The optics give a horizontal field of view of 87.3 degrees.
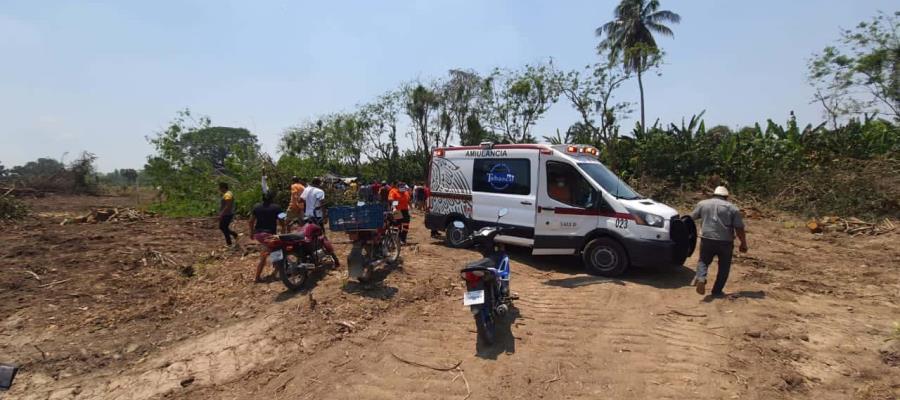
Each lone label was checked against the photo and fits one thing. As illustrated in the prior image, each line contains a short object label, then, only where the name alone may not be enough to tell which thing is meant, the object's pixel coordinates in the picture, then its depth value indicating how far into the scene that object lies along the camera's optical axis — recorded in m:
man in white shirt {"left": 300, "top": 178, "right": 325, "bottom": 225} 9.30
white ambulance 7.13
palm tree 30.66
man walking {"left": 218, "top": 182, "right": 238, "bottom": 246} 10.09
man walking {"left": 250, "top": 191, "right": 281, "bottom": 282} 8.00
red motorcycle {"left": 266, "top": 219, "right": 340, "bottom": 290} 6.86
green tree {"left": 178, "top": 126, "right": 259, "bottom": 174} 17.66
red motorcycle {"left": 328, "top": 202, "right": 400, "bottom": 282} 6.88
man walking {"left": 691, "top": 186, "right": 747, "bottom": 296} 6.30
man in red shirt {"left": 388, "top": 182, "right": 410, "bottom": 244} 10.95
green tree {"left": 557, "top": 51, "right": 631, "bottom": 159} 24.17
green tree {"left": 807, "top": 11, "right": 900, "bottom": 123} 20.30
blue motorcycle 4.83
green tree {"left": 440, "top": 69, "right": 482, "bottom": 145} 33.88
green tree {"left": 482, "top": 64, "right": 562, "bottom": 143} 29.53
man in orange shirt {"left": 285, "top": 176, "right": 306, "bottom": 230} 10.65
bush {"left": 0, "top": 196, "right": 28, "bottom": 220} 15.73
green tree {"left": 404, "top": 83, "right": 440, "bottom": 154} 35.06
